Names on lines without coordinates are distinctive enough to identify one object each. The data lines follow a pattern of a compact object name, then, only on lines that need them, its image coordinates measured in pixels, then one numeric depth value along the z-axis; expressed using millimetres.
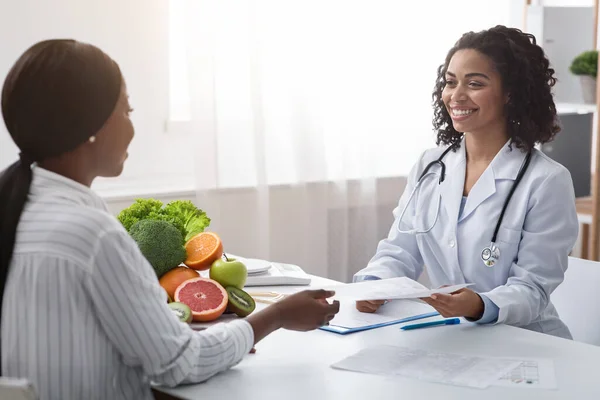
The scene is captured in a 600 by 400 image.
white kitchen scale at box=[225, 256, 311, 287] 3202
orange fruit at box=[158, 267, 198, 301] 2928
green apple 2942
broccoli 2959
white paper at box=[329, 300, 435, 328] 2885
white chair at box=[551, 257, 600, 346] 3162
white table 2468
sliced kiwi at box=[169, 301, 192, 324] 2795
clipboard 2813
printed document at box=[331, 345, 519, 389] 2538
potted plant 4680
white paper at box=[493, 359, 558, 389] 2508
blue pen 2845
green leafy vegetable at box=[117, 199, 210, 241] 3103
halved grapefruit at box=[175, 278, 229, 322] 2846
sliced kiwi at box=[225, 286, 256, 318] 2884
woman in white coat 3102
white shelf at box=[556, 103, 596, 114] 4695
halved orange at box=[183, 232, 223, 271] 3027
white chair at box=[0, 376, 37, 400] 2134
